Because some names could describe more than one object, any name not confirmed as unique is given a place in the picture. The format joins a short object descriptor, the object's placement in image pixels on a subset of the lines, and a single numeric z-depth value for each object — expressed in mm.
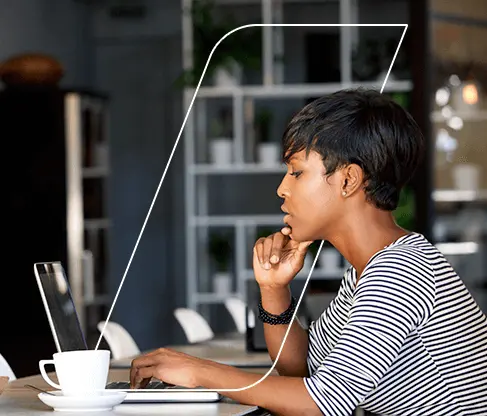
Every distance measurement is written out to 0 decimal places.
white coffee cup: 2364
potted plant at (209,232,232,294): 10053
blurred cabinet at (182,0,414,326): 9857
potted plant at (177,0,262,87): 9754
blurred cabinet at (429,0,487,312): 9300
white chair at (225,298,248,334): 6930
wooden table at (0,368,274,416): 2319
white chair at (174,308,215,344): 6224
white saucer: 2314
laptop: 2456
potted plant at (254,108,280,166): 9939
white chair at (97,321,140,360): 4941
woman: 2253
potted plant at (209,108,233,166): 9986
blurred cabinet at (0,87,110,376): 8378
